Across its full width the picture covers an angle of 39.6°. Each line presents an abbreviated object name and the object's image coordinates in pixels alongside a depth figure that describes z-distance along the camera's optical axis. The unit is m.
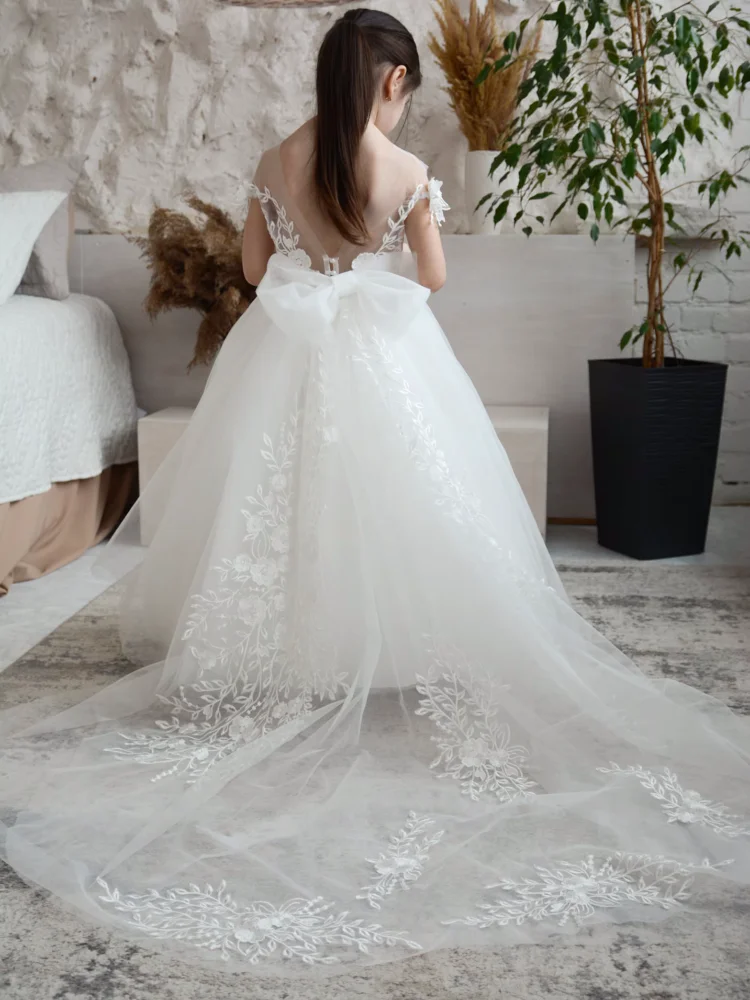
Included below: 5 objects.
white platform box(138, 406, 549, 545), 2.97
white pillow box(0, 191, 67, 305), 2.82
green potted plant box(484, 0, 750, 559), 2.73
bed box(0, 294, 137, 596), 2.66
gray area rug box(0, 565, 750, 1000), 1.13
